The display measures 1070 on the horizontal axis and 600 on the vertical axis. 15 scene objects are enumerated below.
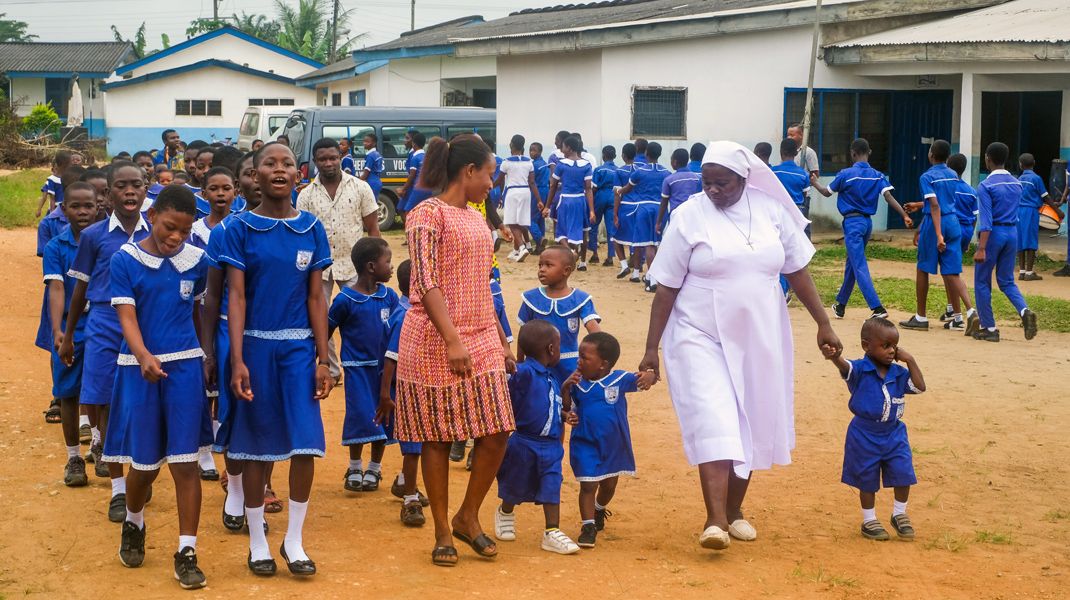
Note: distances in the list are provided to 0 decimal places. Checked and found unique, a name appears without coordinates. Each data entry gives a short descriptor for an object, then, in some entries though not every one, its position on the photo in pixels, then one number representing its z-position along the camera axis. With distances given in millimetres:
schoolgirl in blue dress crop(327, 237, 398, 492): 6090
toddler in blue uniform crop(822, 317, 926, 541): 5664
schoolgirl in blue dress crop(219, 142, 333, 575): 4898
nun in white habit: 5309
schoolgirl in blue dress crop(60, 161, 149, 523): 5898
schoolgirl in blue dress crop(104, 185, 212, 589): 4824
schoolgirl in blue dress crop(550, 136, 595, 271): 16219
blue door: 19859
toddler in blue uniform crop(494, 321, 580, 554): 5328
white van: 24294
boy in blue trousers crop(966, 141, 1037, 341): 11188
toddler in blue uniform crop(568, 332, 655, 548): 5418
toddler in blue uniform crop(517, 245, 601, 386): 5918
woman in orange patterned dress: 4910
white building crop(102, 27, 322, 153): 42531
